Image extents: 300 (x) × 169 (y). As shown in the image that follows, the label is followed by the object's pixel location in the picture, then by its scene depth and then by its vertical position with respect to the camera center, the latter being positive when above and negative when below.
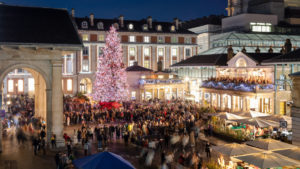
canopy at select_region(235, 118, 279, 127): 24.89 -3.37
